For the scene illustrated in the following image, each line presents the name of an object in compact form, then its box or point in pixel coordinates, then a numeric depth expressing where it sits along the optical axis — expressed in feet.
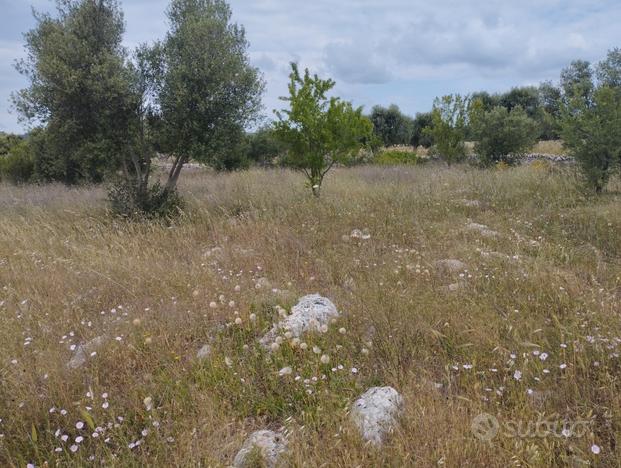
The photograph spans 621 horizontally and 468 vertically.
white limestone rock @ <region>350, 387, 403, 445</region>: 7.84
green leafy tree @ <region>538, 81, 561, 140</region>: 100.78
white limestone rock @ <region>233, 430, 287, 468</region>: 7.37
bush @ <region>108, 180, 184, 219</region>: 30.37
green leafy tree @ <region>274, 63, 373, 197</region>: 32.35
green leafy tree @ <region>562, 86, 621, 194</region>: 30.25
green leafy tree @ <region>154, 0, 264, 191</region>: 29.84
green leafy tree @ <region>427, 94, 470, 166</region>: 59.36
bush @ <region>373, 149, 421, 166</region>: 65.36
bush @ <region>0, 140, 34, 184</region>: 61.41
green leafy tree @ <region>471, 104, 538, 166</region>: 60.64
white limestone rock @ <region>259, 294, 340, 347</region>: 11.16
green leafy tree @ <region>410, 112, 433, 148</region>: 113.29
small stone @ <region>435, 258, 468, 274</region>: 15.78
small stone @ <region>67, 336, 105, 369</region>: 10.46
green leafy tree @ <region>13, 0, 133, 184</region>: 28.91
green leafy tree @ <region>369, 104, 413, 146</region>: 109.40
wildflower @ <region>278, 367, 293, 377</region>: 9.32
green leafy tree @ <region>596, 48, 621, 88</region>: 39.55
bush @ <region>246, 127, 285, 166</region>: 79.58
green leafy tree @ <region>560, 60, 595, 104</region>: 88.84
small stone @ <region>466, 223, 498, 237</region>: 20.84
